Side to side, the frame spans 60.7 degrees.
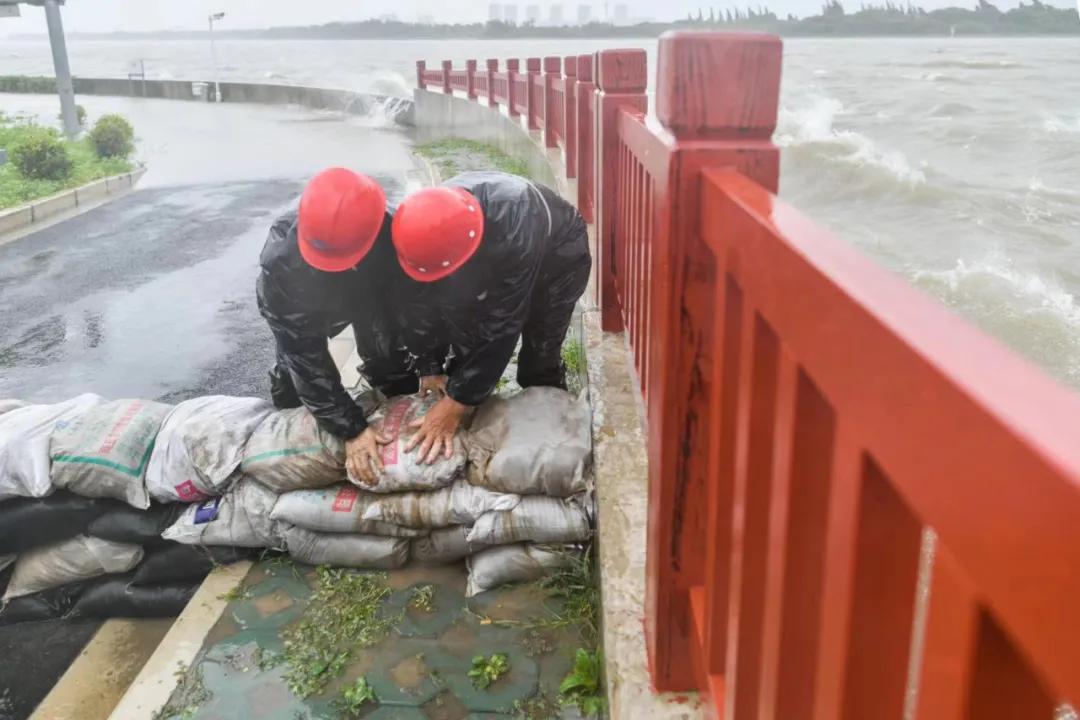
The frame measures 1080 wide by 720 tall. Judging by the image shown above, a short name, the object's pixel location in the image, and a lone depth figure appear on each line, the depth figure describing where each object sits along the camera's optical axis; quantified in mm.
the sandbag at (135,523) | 3344
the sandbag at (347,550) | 3188
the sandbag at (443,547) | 3170
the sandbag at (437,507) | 3107
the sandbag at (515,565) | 3051
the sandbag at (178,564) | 3334
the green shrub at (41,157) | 12492
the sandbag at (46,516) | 3344
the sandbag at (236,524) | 3248
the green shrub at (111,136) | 15219
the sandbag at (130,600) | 3404
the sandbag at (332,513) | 3168
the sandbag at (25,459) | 3248
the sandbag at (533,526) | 3029
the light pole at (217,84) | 34038
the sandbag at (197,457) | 3279
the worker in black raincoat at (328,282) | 2963
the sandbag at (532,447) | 3057
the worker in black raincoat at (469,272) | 3008
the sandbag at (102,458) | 3260
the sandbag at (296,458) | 3195
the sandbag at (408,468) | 3109
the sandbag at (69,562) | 3404
